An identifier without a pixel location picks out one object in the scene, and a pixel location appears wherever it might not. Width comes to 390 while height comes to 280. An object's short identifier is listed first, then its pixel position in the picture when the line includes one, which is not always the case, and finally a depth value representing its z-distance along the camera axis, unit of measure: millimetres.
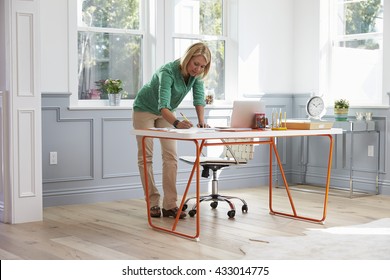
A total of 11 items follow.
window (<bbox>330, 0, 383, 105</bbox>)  6645
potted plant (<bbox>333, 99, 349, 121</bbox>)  6535
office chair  5281
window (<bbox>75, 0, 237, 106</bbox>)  6070
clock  6586
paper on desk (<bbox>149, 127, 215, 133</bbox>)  4320
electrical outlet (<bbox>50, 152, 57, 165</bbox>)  5727
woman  4637
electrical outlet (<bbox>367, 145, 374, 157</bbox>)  6602
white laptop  4641
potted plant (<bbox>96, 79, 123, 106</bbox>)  6117
